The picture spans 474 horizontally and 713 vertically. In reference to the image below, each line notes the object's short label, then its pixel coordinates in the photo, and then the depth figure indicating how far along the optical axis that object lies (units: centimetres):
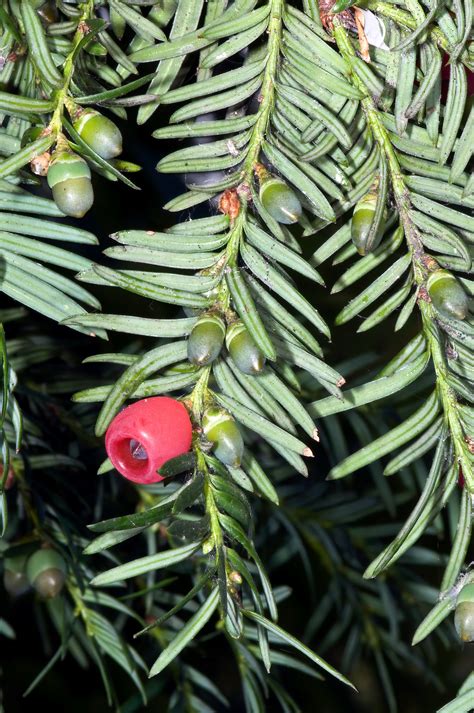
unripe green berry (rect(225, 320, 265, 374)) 36
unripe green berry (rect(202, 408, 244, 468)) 36
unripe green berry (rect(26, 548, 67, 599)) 42
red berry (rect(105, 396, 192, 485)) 36
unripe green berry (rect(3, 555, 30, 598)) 43
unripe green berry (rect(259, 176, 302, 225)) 36
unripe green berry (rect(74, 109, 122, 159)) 36
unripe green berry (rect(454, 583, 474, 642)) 36
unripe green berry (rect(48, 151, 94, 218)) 36
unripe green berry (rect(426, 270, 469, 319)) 36
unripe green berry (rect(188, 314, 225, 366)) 36
